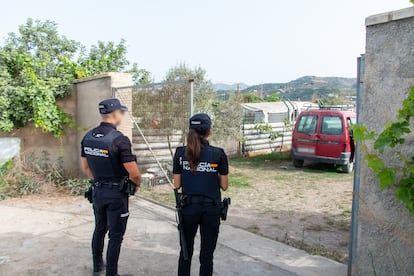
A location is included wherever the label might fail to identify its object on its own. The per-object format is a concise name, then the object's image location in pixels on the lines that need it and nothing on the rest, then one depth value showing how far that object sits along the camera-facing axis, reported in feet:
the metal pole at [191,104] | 18.91
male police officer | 11.27
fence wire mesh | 23.49
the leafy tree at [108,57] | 30.35
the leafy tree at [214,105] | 34.73
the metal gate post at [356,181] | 10.69
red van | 34.06
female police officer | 10.27
